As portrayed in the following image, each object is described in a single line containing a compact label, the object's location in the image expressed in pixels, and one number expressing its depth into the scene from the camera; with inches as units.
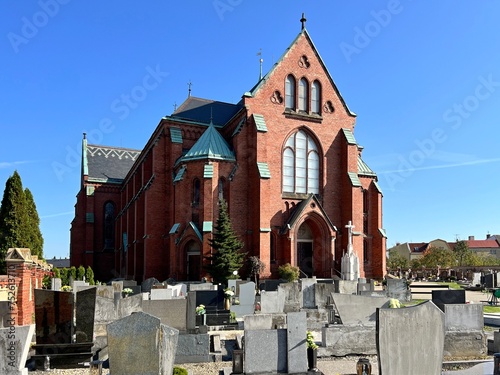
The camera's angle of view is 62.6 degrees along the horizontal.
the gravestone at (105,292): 667.4
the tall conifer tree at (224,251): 1072.8
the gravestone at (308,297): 631.8
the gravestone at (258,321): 410.3
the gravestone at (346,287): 687.1
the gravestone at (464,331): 415.2
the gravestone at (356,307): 435.5
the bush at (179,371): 298.7
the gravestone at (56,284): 750.1
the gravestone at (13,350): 263.7
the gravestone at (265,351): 344.8
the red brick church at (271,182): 1176.8
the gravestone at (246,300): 632.4
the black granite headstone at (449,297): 474.9
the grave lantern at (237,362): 347.3
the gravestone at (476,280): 1309.1
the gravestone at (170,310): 456.1
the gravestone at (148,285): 850.4
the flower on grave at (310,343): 354.6
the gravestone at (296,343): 346.3
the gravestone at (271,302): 591.2
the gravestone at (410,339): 235.3
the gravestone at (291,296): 619.5
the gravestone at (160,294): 639.1
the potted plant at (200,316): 534.6
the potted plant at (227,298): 643.2
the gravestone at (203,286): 814.2
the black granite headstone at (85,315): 385.7
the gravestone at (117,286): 760.6
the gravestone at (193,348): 398.3
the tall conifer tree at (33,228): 1042.1
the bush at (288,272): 1106.1
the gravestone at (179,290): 714.9
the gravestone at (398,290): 767.7
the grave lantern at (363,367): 306.7
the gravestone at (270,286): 803.4
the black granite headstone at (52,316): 378.9
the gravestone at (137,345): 252.5
